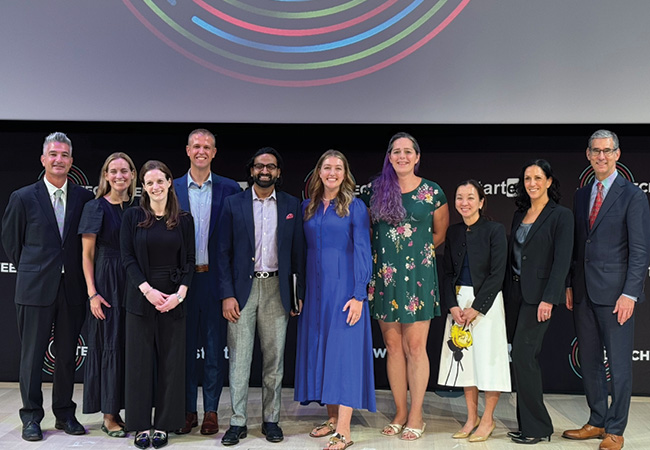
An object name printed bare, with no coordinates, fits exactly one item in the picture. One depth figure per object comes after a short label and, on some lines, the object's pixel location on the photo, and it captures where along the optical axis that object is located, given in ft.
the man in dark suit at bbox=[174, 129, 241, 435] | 11.50
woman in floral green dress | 11.14
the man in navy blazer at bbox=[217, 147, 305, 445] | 10.85
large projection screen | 13.05
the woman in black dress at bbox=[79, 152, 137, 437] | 11.02
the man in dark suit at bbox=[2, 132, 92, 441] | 11.28
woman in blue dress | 10.68
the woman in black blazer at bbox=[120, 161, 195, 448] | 10.36
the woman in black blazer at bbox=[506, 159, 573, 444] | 10.90
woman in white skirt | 11.06
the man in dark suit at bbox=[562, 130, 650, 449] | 10.82
